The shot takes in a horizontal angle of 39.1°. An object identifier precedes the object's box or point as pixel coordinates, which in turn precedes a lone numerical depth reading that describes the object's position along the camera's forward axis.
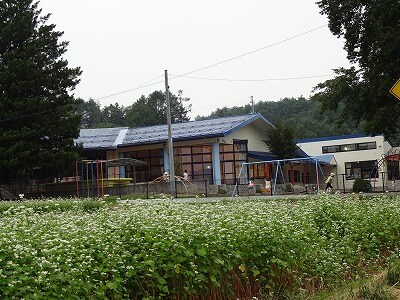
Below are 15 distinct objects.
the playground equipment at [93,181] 30.95
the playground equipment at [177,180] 31.14
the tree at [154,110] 80.12
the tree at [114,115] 92.12
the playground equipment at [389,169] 40.45
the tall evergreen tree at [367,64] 21.28
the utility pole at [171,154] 28.98
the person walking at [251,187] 32.46
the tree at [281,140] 43.16
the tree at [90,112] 98.25
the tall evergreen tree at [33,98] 29.00
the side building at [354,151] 51.53
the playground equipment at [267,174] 38.03
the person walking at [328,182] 31.05
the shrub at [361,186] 30.73
